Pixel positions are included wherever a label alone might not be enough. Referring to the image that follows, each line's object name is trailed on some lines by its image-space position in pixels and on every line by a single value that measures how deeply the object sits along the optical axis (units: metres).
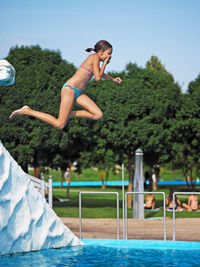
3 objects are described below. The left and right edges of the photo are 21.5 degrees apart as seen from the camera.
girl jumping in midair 9.34
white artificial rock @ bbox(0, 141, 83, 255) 10.45
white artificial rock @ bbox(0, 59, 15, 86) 10.12
